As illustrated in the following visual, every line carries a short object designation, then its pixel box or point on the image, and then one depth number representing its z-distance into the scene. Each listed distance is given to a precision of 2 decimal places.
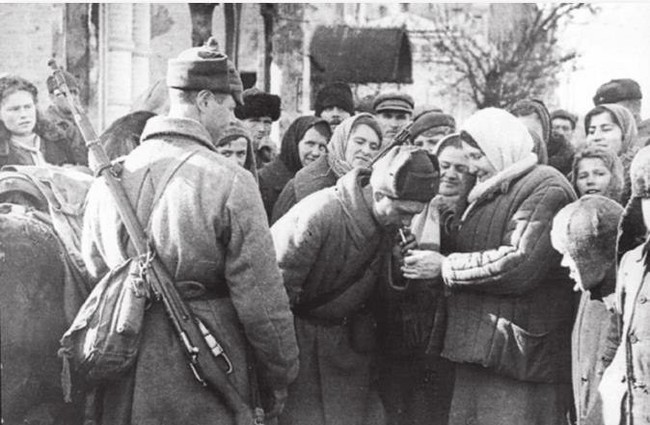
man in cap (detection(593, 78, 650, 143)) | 8.34
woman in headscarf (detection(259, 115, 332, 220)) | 8.01
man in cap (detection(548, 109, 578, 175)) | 8.04
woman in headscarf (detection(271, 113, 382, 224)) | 7.03
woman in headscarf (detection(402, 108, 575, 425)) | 5.77
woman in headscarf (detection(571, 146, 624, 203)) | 6.48
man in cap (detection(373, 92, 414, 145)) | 8.70
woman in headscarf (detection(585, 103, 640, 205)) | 7.48
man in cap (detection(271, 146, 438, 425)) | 5.45
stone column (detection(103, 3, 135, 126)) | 12.54
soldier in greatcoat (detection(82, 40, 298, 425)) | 4.67
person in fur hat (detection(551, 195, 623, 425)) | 5.07
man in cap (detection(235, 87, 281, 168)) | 8.79
